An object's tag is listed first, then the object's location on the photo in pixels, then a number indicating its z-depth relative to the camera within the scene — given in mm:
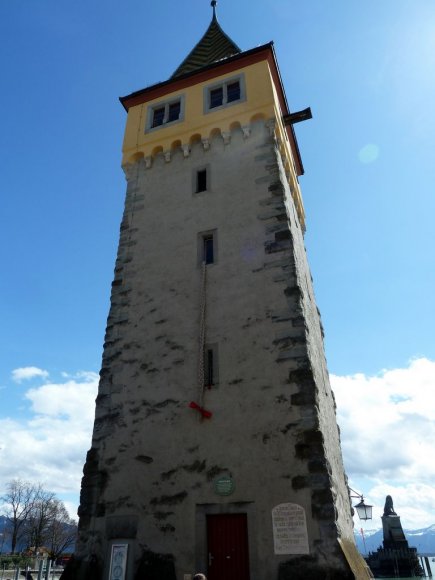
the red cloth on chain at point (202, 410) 9297
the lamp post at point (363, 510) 11961
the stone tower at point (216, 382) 8125
